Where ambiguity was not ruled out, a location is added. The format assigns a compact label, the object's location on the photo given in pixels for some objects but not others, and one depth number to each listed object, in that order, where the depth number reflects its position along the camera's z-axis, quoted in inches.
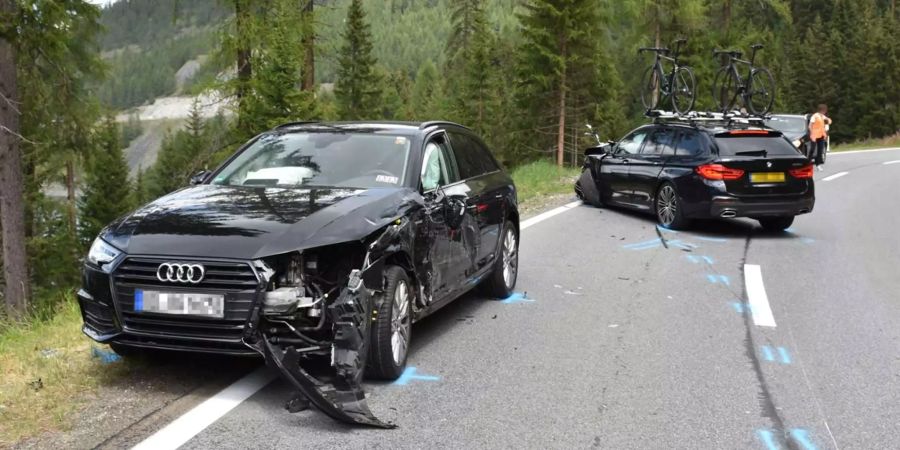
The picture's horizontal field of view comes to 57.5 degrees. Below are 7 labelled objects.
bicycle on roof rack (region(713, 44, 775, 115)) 617.0
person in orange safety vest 970.1
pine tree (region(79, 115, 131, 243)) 1830.7
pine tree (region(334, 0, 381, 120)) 2172.7
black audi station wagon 176.7
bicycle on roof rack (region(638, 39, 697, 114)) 651.5
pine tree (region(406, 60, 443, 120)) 3274.1
